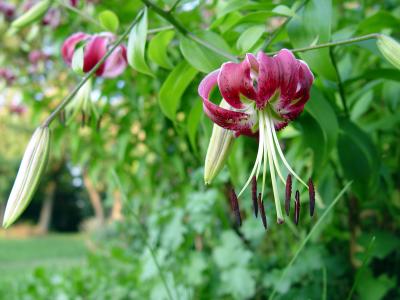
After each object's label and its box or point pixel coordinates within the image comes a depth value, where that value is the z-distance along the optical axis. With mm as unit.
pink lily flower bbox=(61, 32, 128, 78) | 467
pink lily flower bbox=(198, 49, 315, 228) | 307
